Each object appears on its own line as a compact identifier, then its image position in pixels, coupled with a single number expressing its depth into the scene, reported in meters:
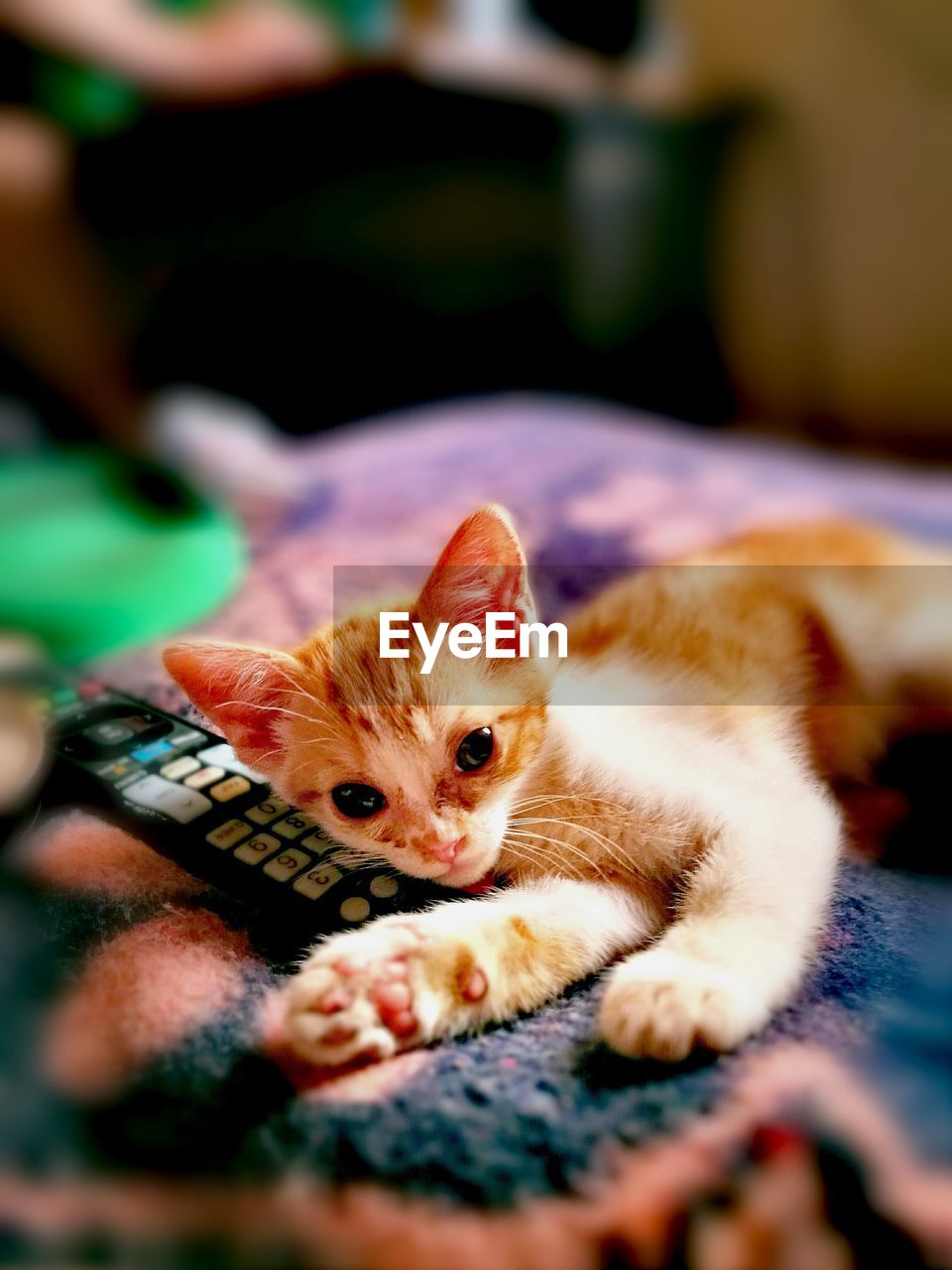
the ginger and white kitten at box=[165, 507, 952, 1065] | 0.36
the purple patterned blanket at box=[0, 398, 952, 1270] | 0.26
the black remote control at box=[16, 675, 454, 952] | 0.39
